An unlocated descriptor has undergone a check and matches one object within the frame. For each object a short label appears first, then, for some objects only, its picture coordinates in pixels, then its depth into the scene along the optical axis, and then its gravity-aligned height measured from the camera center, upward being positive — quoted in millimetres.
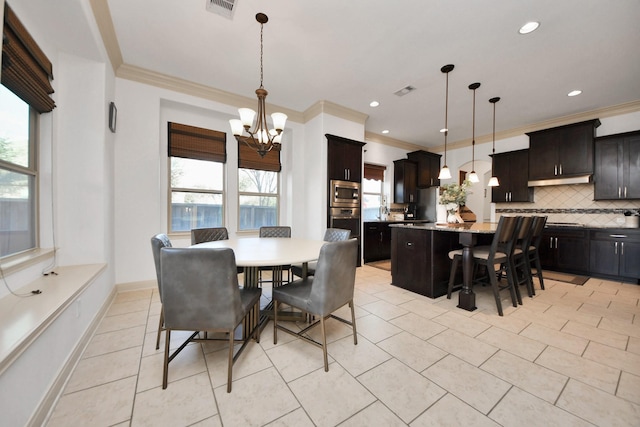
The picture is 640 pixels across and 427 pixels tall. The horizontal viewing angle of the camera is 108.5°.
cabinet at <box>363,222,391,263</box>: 4961 -642
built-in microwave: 4188 +345
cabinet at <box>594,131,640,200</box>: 3646 +764
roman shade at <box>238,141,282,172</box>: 4062 +946
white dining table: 1650 -338
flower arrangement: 3049 +245
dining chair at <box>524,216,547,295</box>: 2986 -396
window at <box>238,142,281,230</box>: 4129 +445
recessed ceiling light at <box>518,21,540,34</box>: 2252 +1854
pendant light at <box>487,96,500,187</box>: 3795 +1870
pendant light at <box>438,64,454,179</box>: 2965 +1870
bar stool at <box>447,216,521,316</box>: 2412 -461
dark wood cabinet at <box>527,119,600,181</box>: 4008 +1148
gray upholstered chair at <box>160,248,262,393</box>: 1363 -489
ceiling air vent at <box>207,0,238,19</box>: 2078 +1892
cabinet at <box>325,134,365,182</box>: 4172 +1004
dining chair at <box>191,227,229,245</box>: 2634 -282
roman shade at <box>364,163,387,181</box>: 5695 +1025
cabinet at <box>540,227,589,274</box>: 3836 -640
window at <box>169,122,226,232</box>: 3576 +568
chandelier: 2248 +871
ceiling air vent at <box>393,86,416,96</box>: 3523 +1905
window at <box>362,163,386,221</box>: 5723 +523
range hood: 4016 +596
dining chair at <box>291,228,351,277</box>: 2549 -317
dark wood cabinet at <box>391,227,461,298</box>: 2865 -613
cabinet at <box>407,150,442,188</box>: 6151 +1237
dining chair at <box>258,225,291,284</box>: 3234 -286
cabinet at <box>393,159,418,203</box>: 5930 +838
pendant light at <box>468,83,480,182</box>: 3371 +1866
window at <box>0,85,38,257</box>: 1656 +278
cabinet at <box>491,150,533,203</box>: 4789 +776
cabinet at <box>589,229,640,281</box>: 3428 -623
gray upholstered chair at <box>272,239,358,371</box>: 1612 -559
